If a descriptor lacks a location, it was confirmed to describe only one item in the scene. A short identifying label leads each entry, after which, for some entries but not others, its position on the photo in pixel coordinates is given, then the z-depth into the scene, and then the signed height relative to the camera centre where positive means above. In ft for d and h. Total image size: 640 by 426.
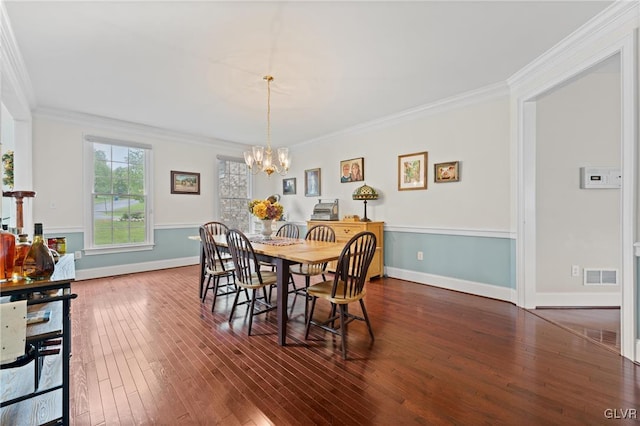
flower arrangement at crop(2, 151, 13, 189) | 12.42 +1.99
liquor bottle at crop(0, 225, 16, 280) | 4.33 -0.65
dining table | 7.58 -1.25
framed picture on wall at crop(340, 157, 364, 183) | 16.31 +2.53
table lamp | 15.16 +0.97
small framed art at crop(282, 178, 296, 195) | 20.89 +1.97
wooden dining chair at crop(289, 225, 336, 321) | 10.39 -2.11
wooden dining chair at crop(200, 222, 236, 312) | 10.44 -2.04
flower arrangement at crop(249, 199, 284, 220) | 10.38 +0.08
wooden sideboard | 14.28 -1.12
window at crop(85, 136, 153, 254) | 14.91 +0.92
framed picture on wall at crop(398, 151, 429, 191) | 13.61 +2.06
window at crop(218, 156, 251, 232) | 19.92 +1.46
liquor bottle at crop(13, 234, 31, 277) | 4.56 -0.68
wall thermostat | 10.35 +1.29
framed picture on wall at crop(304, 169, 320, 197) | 18.98 +2.05
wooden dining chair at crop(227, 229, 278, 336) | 8.66 -1.70
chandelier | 10.51 +2.14
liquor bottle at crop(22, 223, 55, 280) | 4.52 -0.81
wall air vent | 10.46 -2.45
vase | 11.02 -0.64
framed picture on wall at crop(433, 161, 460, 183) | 12.50 +1.86
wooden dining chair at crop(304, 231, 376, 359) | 7.27 -1.98
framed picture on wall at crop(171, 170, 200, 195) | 17.63 +1.93
